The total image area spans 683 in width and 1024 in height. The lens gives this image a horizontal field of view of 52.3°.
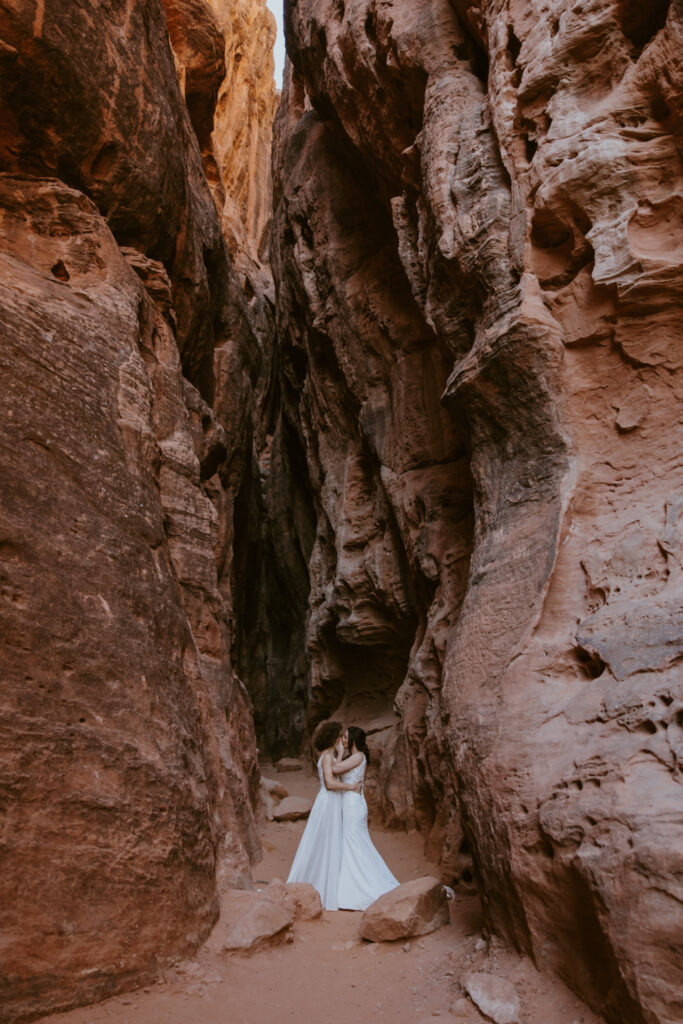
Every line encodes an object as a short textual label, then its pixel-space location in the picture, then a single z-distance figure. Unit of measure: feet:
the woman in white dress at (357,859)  21.40
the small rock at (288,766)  50.72
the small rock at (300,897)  18.72
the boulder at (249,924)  15.72
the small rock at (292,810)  33.68
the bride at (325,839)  21.99
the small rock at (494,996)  12.38
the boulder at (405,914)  17.26
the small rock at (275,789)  39.37
